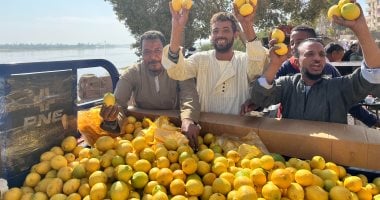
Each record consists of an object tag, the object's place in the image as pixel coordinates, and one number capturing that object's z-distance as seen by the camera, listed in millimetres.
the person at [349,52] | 8371
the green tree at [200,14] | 17891
